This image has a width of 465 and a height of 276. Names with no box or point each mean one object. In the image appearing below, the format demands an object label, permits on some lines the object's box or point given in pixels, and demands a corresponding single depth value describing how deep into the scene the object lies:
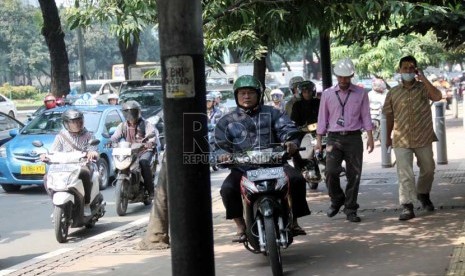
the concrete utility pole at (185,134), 3.78
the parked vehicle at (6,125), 18.42
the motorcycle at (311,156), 11.77
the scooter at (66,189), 9.65
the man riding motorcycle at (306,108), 12.21
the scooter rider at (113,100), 21.17
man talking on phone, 9.19
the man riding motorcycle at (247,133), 7.27
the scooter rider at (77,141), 10.20
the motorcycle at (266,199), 6.73
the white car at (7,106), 35.66
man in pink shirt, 9.41
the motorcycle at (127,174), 11.72
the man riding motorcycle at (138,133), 12.20
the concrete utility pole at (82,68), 27.88
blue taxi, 14.52
